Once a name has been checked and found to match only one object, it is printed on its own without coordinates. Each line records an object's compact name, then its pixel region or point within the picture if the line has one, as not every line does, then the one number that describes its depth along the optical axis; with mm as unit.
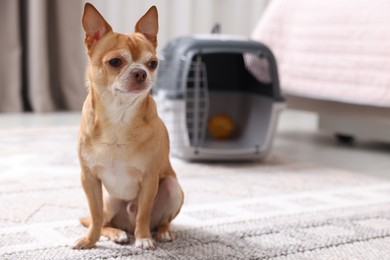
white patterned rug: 1350
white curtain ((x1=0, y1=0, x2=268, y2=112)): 3469
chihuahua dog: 1255
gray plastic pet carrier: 2318
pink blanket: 2533
